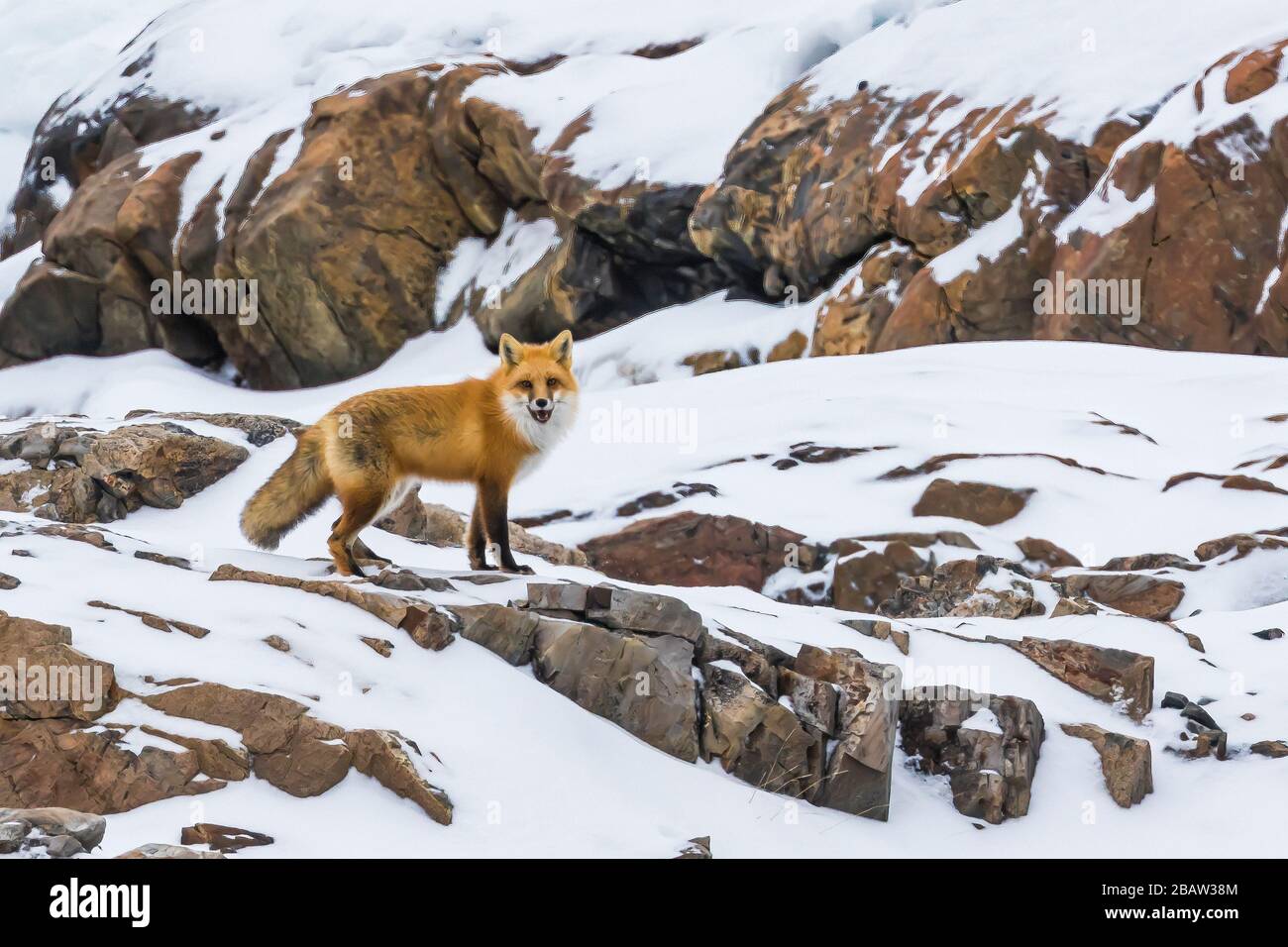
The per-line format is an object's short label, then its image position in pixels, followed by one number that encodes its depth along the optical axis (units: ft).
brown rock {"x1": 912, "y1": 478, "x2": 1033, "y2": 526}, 46.03
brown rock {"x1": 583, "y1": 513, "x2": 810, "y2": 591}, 44.37
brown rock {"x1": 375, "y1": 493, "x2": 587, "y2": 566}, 39.17
